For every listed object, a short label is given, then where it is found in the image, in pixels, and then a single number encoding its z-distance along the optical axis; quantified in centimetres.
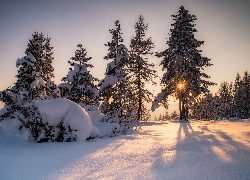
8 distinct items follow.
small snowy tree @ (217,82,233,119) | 3717
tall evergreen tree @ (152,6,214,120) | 1603
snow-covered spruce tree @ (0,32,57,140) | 479
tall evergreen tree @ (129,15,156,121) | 1873
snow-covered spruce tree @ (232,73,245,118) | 3441
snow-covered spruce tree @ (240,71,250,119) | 3428
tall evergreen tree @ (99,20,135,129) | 1653
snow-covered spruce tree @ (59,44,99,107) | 1558
